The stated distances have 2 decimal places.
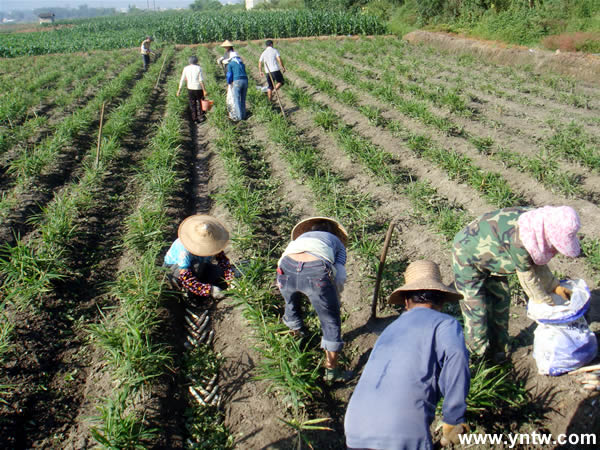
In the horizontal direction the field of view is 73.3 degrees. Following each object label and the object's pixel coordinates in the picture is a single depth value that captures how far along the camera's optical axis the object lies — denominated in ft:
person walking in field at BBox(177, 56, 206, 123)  28.68
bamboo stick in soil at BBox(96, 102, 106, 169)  22.22
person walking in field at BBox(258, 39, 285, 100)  32.58
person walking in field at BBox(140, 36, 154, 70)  55.98
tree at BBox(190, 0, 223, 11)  294.25
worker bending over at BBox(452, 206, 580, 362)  7.72
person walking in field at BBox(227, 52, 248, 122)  28.14
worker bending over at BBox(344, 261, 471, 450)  6.24
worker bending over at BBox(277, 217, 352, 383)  9.20
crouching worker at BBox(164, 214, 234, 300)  11.85
